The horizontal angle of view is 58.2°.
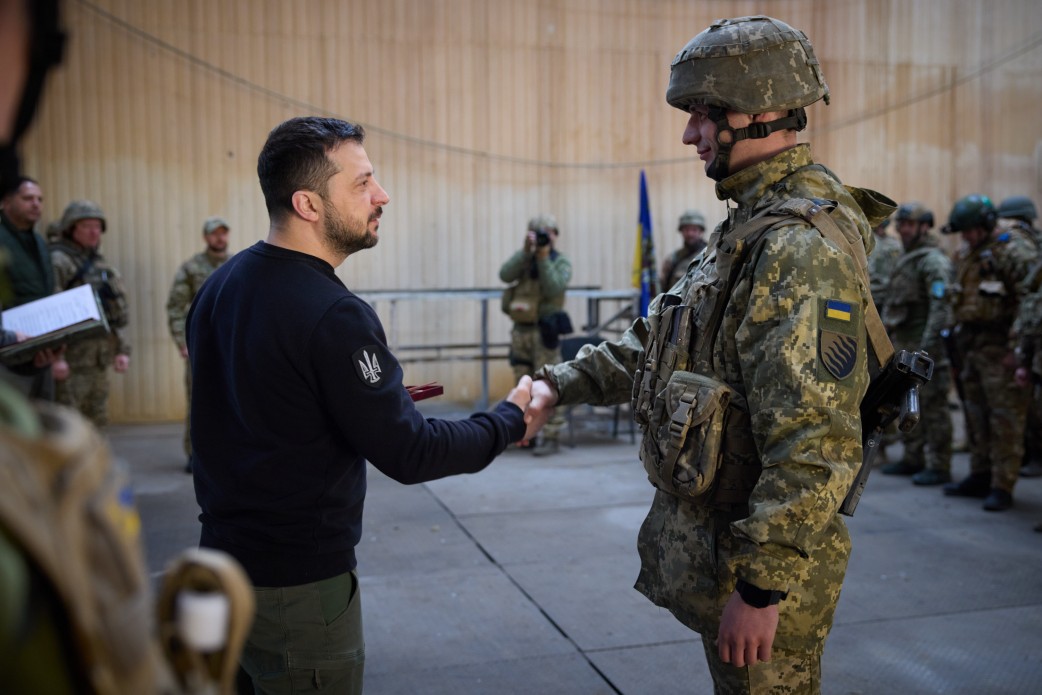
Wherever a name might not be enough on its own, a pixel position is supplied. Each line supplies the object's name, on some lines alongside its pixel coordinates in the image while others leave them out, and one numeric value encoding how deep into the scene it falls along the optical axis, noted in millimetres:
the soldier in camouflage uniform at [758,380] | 1917
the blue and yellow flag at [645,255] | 8617
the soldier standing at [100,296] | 6203
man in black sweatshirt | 1965
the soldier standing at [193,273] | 7109
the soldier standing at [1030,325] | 5621
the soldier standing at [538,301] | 7824
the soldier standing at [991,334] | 6027
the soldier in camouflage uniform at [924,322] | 6676
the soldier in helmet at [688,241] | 8680
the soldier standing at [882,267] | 7844
